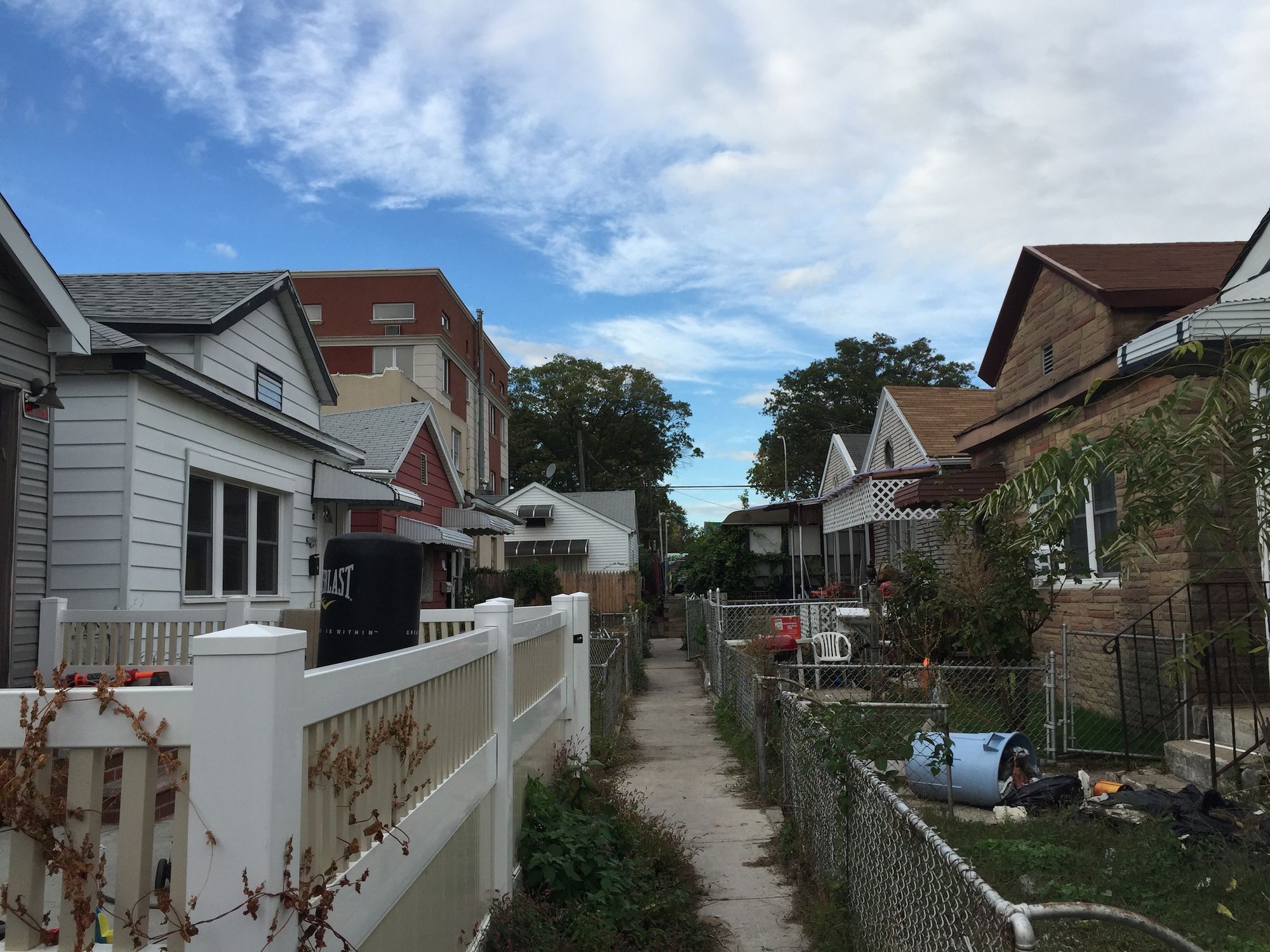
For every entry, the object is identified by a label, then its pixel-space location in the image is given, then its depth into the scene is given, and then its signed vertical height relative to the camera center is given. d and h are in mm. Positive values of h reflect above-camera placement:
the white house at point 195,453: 7410 +1156
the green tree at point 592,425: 60156 +9296
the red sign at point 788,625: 14750 -773
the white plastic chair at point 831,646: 13359 -999
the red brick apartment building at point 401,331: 32844 +8476
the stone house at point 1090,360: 9555 +2520
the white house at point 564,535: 37719 +1616
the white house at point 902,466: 16172 +1793
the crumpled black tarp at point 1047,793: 6332 -1437
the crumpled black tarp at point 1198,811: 5066 -1333
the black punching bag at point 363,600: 3930 -73
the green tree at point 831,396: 53156 +9652
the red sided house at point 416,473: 15109 +1808
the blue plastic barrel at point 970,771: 6594 -1331
